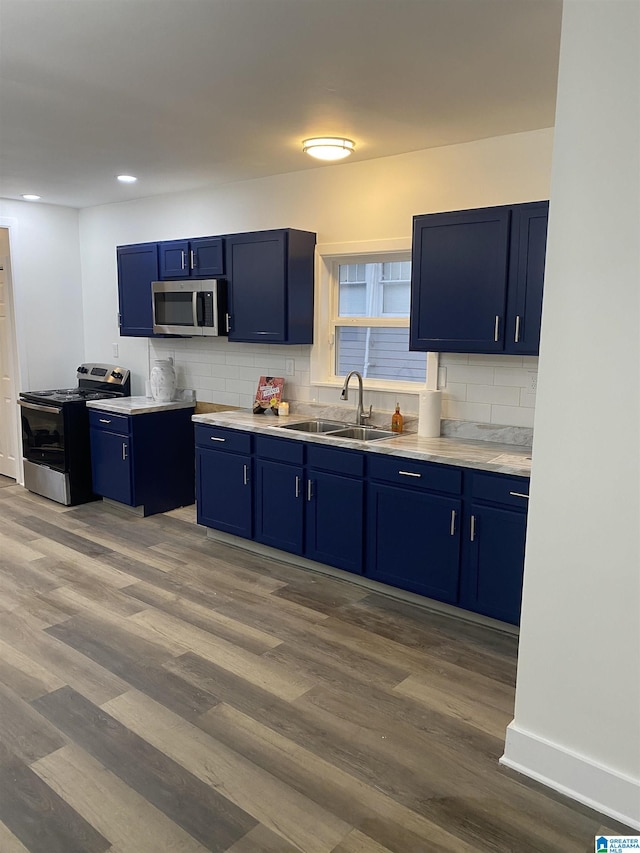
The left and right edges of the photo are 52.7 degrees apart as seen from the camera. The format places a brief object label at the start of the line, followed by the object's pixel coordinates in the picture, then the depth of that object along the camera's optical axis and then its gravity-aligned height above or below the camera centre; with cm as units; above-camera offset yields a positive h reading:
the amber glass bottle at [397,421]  406 -54
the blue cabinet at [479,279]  321 +29
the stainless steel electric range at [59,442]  534 -95
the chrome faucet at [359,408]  419 -48
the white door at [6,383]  595 -54
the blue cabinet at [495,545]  310 -102
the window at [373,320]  418 +9
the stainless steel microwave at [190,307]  467 +17
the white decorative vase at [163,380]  539 -41
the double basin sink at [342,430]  409 -63
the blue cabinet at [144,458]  504 -102
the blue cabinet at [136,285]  520 +36
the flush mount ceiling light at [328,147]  367 +106
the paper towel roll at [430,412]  381 -45
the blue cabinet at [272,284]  431 +32
